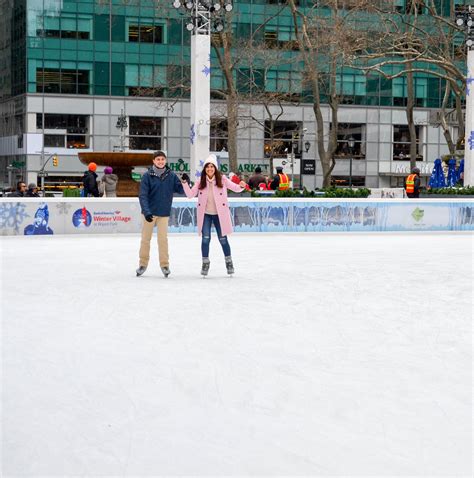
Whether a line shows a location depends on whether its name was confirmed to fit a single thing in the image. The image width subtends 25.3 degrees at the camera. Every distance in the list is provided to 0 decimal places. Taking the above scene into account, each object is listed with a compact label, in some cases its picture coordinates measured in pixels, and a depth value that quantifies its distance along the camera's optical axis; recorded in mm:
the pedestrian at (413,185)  29672
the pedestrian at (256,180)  32116
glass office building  63781
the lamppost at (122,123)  56125
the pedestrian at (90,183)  26445
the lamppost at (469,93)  31000
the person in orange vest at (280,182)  29891
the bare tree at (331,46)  34188
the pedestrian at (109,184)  28141
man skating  14594
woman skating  14523
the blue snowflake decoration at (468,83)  31588
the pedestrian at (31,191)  29484
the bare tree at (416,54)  33406
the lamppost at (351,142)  51219
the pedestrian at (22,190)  29500
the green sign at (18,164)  64250
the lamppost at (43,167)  61312
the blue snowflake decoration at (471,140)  31484
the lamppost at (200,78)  28078
